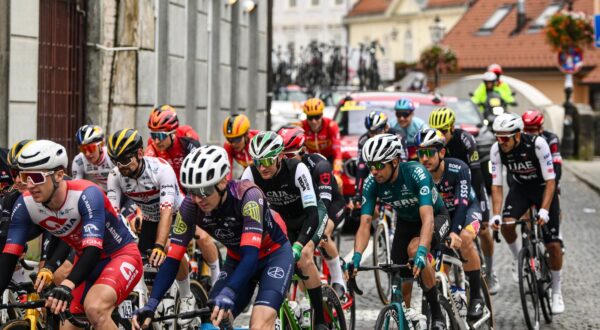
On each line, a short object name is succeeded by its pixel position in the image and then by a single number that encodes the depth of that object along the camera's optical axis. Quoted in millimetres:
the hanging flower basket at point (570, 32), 37250
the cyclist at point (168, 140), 11789
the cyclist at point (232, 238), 7215
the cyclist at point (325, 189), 10383
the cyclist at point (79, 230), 7500
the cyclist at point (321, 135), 14358
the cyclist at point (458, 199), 10179
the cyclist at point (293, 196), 9148
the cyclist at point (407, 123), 15094
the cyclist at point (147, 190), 9227
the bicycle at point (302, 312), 8602
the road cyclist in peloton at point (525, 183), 11875
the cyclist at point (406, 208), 8789
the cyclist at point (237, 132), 11734
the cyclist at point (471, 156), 12328
